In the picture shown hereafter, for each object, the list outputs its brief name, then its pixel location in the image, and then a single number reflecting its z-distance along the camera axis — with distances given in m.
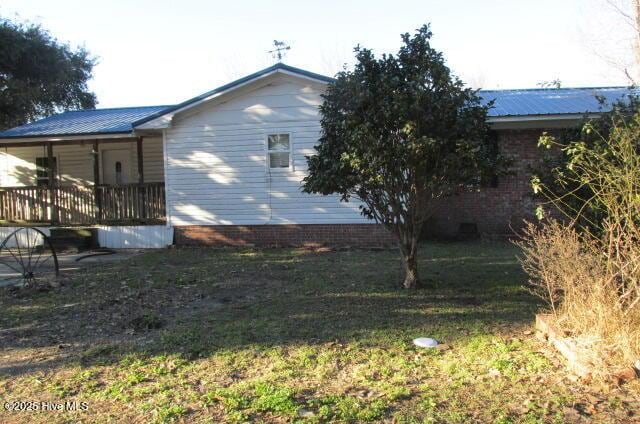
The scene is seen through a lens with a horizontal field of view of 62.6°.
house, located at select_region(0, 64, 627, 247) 12.91
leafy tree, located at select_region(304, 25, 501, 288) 6.75
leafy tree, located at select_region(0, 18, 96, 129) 24.05
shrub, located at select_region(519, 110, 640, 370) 4.25
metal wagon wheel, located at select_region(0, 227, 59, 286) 9.03
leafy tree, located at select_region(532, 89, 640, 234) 5.46
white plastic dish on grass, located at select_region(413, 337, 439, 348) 5.18
